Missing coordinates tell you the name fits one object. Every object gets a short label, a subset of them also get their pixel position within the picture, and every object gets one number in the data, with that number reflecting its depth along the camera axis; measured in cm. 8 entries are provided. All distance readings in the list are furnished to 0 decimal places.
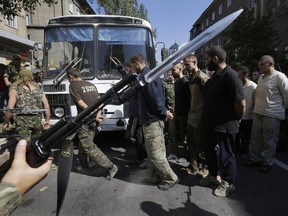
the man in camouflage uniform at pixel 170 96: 372
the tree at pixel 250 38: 998
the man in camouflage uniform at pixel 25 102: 295
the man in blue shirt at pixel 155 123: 257
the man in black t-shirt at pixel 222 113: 246
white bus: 401
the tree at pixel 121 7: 1610
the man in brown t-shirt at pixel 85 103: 308
